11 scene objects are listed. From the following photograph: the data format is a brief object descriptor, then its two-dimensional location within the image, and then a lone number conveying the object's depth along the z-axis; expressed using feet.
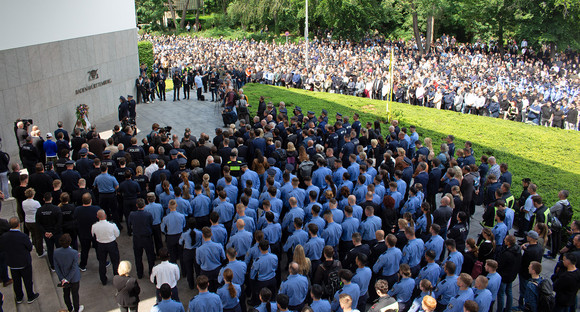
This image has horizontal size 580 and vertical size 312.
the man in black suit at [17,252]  25.73
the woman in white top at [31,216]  29.14
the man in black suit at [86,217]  28.90
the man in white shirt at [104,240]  27.45
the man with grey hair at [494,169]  37.70
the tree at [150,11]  189.88
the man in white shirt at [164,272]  23.72
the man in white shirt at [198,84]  75.46
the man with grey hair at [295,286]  22.52
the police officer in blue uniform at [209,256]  25.22
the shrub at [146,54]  94.05
